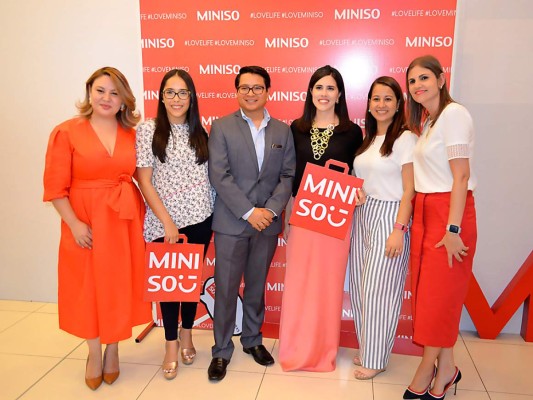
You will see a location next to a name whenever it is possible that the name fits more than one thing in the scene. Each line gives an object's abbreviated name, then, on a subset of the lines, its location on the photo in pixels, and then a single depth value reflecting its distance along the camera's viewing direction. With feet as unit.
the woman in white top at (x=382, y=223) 7.51
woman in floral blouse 7.54
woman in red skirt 6.56
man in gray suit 7.73
